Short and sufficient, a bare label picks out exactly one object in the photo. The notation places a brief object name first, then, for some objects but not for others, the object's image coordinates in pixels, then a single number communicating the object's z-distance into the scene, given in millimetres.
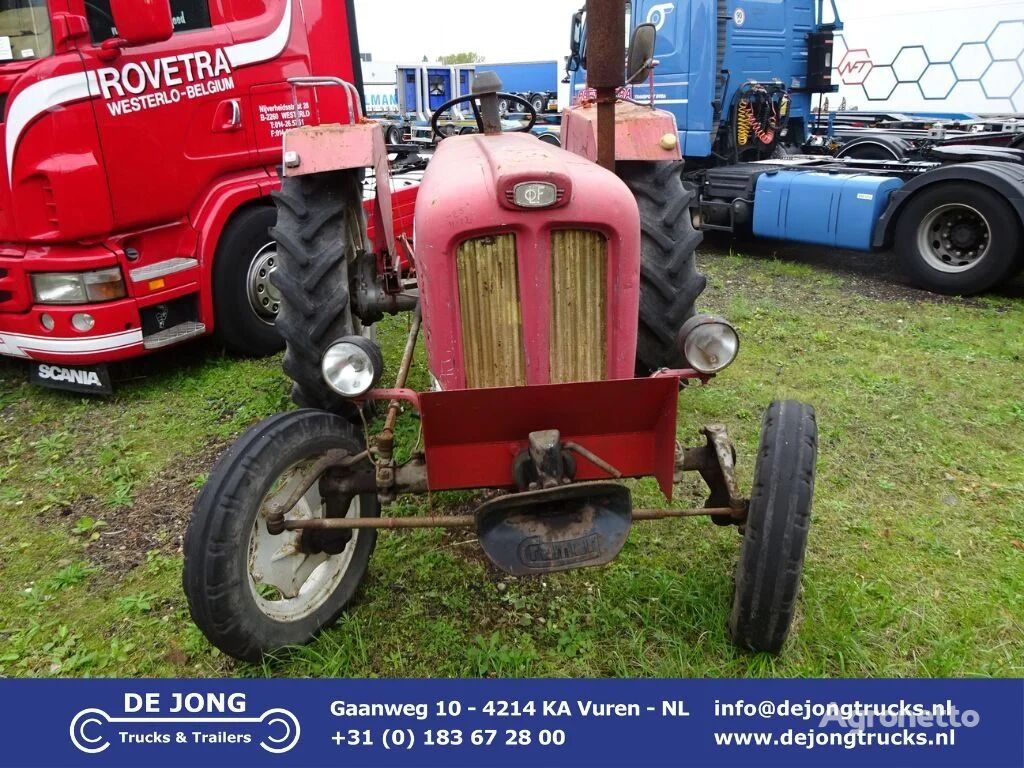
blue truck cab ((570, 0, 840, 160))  7414
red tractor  2092
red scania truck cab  3812
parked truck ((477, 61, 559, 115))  25484
